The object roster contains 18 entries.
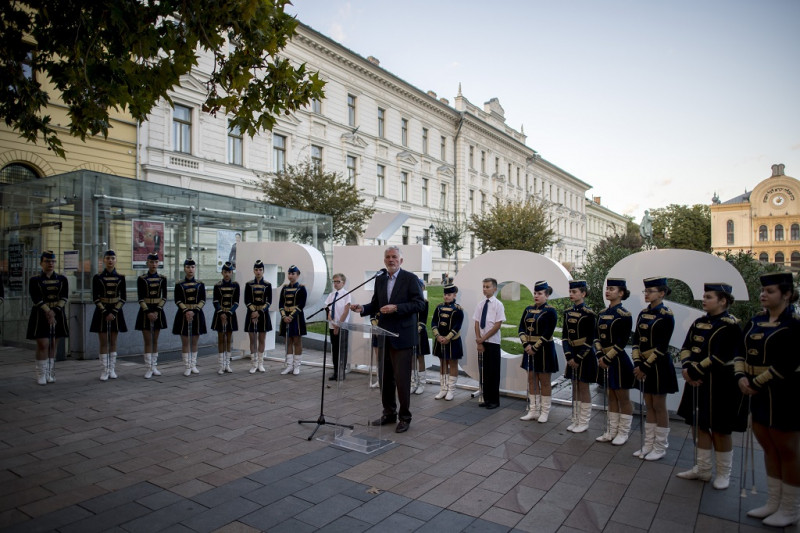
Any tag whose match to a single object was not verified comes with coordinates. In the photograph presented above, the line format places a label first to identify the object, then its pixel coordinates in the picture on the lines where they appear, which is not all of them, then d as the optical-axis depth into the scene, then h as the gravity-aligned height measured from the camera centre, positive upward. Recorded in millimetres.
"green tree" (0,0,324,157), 5422 +2513
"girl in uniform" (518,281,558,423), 6695 -1063
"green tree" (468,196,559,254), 33188 +2768
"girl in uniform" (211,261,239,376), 9883 -946
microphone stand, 6180 -1896
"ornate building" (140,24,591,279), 22594 +8110
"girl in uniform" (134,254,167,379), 9336 -828
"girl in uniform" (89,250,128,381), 9055 -771
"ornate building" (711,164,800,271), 54844 +5901
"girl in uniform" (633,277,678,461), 5289 -1015
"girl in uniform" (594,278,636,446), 5719 -1019
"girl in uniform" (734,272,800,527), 3859 -939
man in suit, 6188 -676
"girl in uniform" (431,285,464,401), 8016 -1114
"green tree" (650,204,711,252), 56816 +6680
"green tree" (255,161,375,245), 22656 +3552
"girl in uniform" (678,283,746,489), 4531 -1013
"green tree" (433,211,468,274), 37562 +2750
